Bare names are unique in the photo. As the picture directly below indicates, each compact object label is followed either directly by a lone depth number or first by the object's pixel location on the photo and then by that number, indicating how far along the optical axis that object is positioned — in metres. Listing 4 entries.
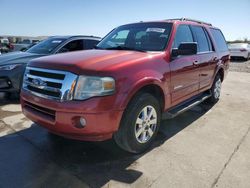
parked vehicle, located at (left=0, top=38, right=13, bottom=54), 12.20
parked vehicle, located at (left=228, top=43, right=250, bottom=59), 14.49
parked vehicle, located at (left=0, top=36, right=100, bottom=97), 4.35
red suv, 2.16
